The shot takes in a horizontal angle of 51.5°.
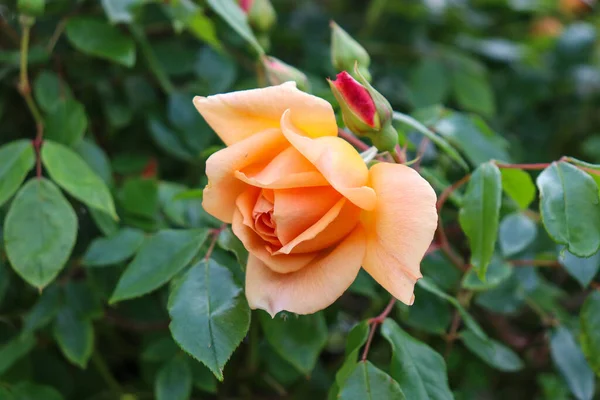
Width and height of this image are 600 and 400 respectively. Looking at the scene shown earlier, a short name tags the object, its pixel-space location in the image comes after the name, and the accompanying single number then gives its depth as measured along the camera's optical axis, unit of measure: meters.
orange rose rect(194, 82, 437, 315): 0.50
